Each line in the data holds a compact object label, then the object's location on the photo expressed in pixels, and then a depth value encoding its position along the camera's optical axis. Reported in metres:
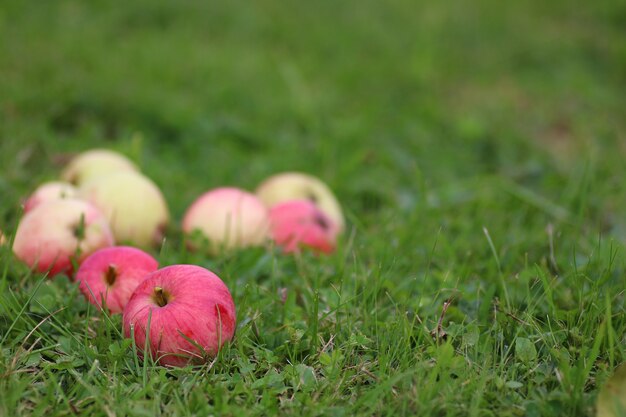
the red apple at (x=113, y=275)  4.09
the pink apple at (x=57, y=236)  4.53
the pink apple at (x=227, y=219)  5.47
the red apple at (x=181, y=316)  3.54
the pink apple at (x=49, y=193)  5.10
